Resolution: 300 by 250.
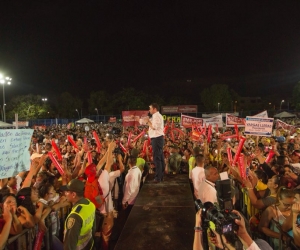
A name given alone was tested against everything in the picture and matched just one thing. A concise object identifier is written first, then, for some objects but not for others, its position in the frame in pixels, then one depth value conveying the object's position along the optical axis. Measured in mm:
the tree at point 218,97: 78812
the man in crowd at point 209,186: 4074
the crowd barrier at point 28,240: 3405
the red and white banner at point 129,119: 16916
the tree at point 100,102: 85875
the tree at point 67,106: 86006
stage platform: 3570
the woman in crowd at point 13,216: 3494
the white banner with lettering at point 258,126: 9101
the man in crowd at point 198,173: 5637
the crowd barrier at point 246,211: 3448
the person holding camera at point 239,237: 2158
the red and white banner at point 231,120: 15398
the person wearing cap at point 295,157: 7787
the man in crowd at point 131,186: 6008
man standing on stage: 6262
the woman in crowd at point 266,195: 4465
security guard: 3352
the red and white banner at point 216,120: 16484
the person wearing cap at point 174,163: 8695
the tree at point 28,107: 68000
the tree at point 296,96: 61594
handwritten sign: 4242
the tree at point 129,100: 84462
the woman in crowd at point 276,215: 3946
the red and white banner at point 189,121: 15195
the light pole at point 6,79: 22188
